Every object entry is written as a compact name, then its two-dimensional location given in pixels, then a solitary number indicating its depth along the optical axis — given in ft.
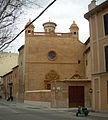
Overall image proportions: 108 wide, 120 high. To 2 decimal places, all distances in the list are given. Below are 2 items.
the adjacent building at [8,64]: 168.92
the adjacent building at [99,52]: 55.05
